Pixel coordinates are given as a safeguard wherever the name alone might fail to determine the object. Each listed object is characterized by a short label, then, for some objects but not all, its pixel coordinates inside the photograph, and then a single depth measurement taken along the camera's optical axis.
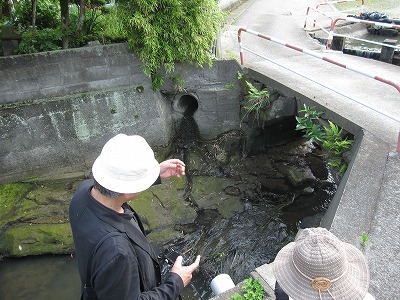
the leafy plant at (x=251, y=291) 2.93
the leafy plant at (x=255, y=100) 6.79
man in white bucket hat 1.90
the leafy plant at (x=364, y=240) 3.17
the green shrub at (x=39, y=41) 6.01
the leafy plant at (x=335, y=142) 4.83
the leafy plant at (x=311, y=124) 5.20
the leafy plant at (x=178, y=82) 6.82
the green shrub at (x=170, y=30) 5.79
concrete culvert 7.47
